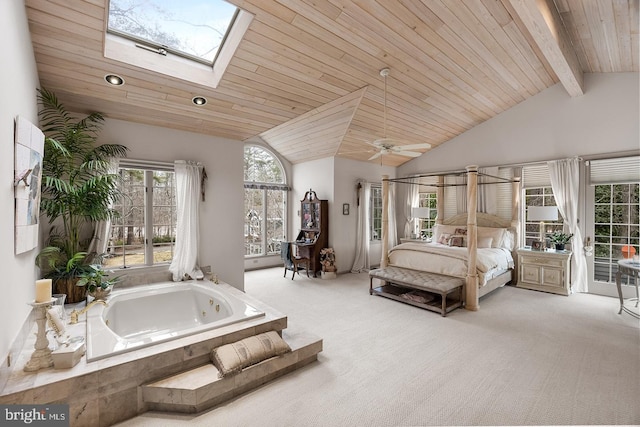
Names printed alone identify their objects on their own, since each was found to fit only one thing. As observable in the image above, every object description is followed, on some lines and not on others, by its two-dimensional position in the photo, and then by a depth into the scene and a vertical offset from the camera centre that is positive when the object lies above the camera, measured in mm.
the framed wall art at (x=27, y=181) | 1943 +229
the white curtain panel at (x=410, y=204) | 7137 +172
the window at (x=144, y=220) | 3824 -116
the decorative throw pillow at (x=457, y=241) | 5578 -595
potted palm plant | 2842 +211
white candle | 1909 -526
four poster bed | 4121 -828
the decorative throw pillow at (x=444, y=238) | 5821 -569
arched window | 6859 +233
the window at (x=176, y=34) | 2670 +1780
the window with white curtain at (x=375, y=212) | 6980 -24
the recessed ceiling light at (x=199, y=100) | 3441 +1352
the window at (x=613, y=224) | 4539 -231
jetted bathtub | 2795 -1098
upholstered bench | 3964 -1087
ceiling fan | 3464 +803
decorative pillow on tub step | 2232 -1152
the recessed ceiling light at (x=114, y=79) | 2877 +1347
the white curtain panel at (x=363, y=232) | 6574 -480
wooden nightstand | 4773 -1044
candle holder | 1898 -914
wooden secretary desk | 6101 -426
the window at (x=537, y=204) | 5281 +85
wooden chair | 5941 -1011
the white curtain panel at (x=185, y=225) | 4059 -187
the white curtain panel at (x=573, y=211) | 4852 -14
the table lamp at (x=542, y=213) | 4746 -46
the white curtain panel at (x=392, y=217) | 6910 -148
